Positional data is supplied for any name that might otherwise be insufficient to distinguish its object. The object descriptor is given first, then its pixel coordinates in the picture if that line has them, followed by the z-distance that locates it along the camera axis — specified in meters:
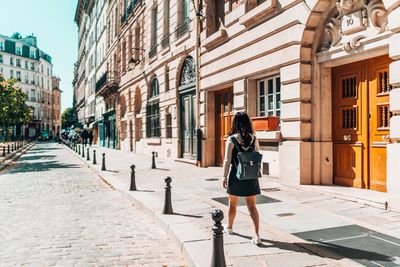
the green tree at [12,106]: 26.83
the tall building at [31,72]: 76.50
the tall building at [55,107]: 97.41
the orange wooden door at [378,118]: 7.02
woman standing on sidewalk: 4.57
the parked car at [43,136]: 73.71
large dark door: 15.66
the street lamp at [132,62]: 23.54
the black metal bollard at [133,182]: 9.09
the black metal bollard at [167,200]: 6.29
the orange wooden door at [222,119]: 13.14
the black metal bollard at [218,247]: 3.51
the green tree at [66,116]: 106.16
